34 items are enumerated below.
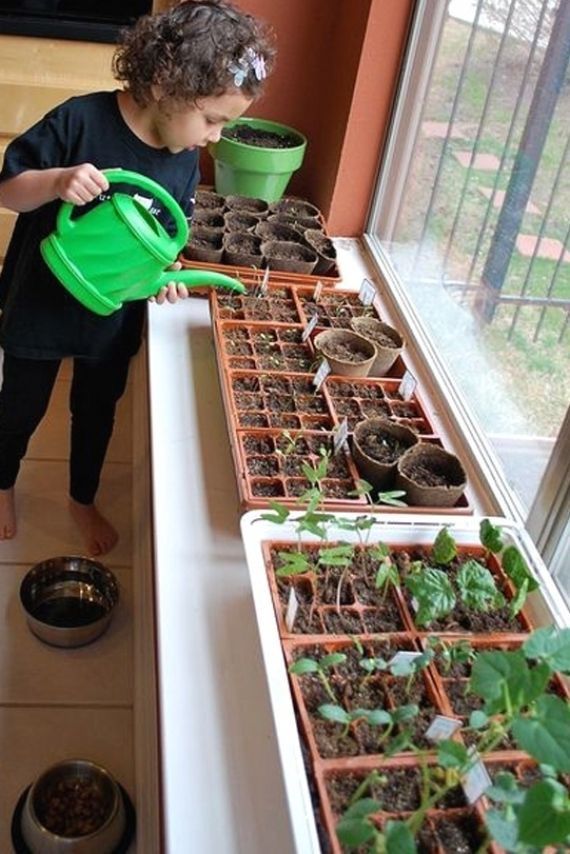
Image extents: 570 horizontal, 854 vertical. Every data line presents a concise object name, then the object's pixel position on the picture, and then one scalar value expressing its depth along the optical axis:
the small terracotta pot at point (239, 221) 1.79
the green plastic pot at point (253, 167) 1.85
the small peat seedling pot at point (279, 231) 1.81
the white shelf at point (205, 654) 0.84
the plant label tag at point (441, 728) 0.83
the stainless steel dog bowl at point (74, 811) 1.19
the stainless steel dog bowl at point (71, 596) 1.59
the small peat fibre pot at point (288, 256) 1.69
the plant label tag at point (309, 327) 1.51
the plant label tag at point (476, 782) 0.78
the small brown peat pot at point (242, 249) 1.67
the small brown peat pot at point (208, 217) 1.80
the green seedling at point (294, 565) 0.99
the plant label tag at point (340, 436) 1.25
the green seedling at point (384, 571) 0.99
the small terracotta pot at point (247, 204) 1.88
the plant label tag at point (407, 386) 1.42
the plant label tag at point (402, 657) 0.89
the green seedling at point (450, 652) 0.93
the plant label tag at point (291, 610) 0.95
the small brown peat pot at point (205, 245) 1.66
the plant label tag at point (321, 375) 1.40
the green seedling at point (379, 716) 0.78
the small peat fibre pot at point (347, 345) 1.42
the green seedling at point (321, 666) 0.86
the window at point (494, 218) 1.32
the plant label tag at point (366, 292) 1.67
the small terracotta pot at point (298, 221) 1.85
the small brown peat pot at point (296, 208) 1.92
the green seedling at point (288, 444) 1.25
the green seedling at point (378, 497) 1.07
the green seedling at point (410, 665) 0.85
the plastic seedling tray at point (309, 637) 0.79
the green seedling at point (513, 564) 1.01
